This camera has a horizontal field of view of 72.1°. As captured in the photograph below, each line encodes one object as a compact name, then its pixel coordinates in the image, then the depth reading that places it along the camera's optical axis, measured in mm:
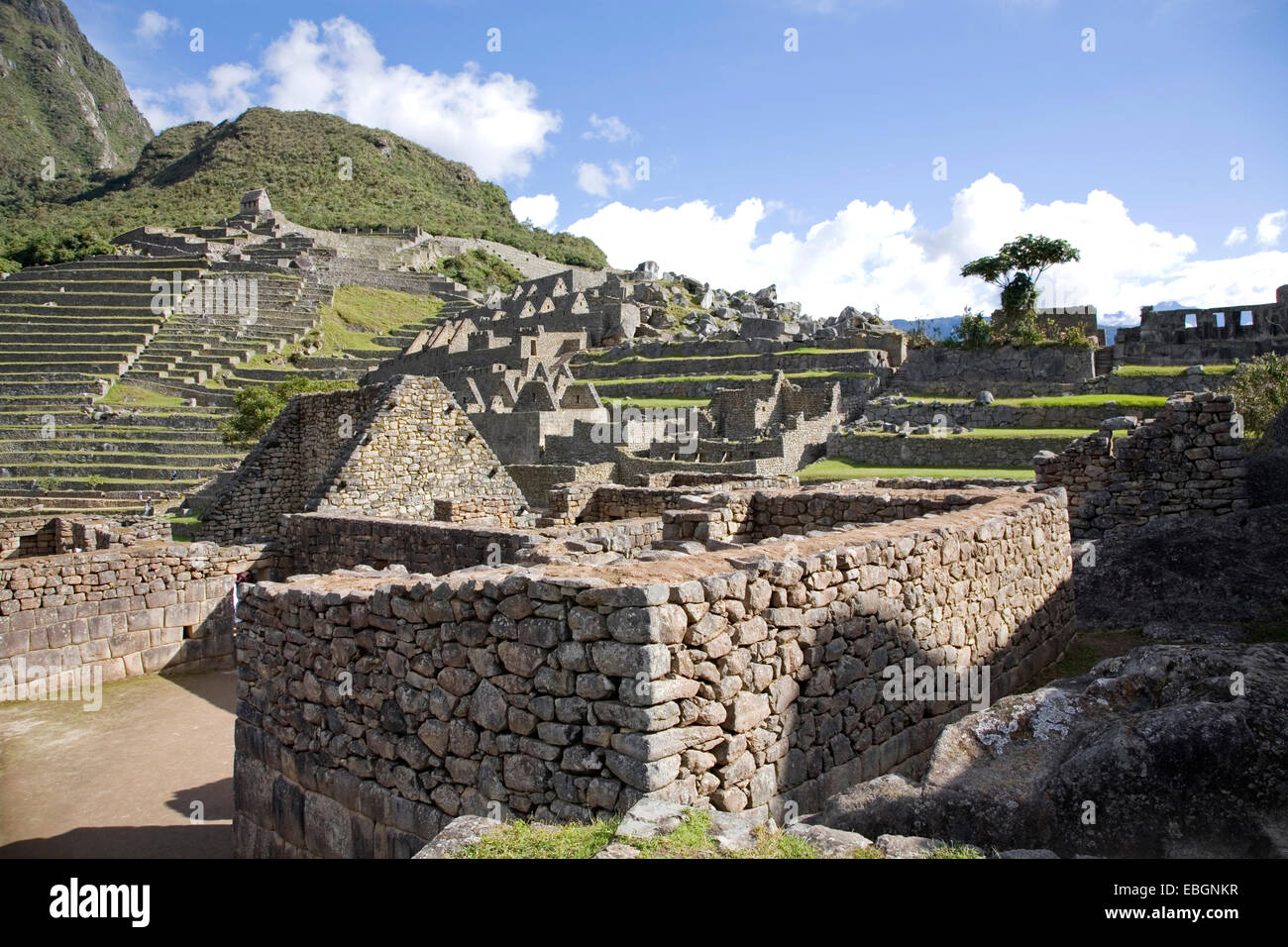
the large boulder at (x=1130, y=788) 3639
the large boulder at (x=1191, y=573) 8219
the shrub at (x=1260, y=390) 17953
